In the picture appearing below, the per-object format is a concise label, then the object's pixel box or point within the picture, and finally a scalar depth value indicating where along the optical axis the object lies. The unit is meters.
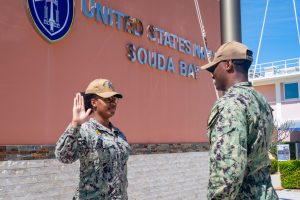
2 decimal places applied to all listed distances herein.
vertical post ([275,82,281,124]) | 28.99
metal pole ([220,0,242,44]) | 4.43
